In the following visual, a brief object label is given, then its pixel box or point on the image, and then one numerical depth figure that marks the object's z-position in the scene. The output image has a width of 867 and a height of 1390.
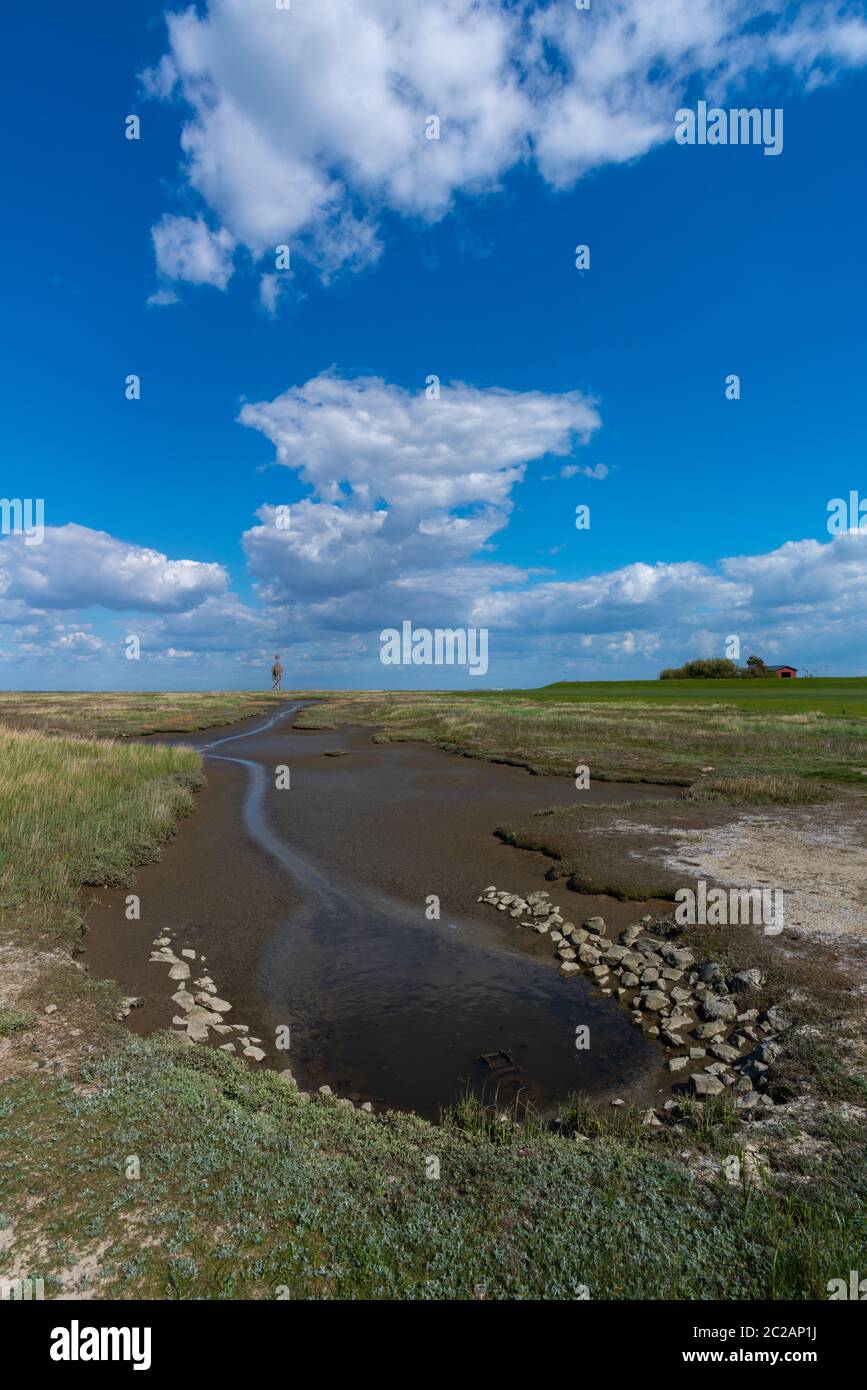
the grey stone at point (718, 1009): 9.98
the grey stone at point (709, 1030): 9.64
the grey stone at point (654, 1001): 10.65
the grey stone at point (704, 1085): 7.97
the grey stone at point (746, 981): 10.54
